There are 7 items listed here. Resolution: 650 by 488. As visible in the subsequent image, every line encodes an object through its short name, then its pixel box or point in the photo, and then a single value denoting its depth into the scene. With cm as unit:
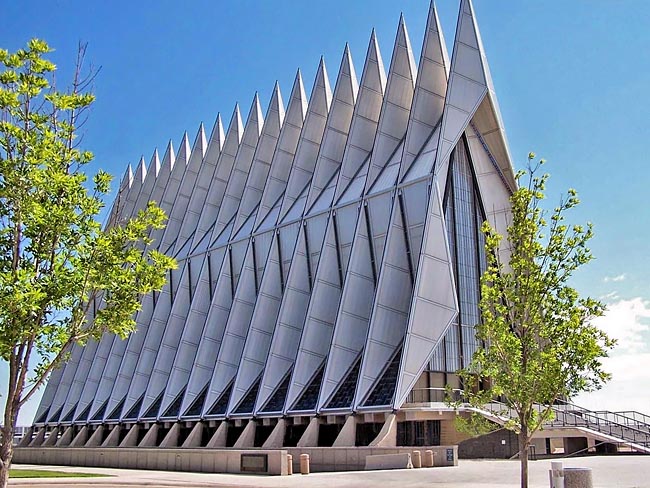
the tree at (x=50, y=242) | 1214
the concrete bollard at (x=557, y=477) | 1450
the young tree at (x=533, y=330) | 1561
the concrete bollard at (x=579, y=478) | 1401
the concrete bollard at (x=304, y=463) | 2584
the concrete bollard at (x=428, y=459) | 2688
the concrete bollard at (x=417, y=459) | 2648
